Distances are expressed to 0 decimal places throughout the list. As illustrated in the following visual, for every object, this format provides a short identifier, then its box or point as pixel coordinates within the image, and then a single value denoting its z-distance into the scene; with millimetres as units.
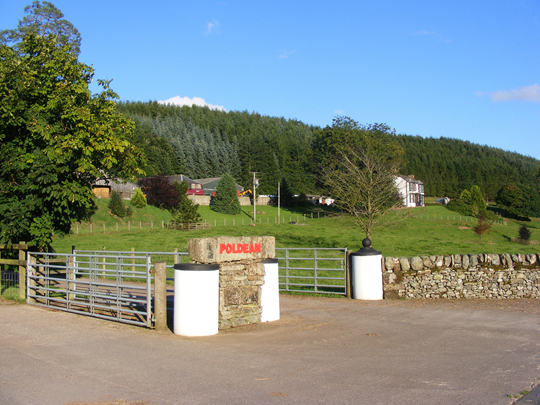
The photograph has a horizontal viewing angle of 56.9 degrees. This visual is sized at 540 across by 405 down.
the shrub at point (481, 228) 51156
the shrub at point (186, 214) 54844
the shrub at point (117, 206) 61406
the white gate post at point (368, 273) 14141
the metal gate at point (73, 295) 10688
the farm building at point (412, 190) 108000
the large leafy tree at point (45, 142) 13570
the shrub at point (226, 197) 82500
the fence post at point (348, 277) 14727
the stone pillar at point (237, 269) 9875
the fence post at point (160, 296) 9798
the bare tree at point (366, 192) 30406
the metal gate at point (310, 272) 17328
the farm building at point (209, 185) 100575
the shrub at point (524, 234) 49000
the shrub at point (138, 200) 66812
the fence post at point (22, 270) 13898
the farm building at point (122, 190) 70125
